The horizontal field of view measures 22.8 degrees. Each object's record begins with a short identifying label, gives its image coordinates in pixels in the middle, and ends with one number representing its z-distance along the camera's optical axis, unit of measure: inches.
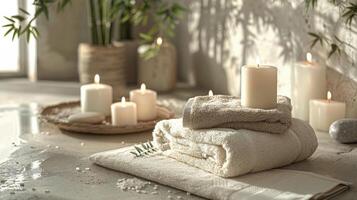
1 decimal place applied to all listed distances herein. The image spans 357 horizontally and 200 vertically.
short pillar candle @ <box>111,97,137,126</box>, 82.8
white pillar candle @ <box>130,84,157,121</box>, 85.5
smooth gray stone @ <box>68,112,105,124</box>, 82.6
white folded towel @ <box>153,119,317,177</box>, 66.6
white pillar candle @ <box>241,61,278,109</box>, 71.7
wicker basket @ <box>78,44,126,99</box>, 97.1
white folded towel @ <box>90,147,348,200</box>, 64.5
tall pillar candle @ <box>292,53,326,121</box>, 84.0
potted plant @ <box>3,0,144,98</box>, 97.1
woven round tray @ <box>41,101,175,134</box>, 81.5
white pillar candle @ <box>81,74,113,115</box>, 85.8
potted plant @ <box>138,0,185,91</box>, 97.4
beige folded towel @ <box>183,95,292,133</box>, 68.7
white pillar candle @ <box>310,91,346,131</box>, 82.3
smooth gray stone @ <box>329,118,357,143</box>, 78.3
